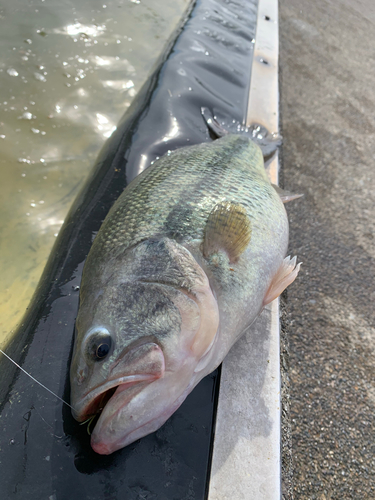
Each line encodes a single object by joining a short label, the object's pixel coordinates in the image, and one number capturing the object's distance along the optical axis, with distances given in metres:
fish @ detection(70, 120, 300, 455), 0.24
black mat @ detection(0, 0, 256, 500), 0.26
